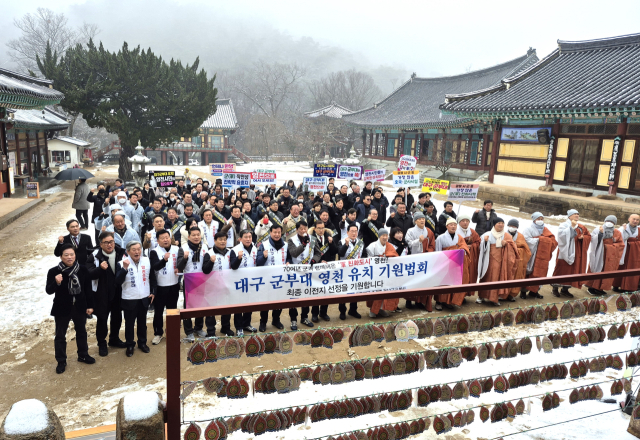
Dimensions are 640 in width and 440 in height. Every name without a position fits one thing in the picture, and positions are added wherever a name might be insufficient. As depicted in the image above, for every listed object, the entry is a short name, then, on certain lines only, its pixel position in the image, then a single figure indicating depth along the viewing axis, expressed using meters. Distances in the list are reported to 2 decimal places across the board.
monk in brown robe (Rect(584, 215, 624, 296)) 8.40
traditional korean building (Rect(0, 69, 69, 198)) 14.54
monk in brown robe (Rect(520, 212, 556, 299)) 8.45
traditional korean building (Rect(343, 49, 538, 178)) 28.69
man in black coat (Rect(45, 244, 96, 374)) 5.38
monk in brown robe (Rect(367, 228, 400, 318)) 7.10
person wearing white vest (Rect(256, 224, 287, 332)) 6.59
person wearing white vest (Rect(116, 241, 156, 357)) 5.84
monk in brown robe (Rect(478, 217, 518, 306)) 7.96
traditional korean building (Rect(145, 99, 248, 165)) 47.66
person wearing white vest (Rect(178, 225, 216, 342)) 6.16
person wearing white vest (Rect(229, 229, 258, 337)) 6.34
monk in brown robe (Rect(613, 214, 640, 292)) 8.51
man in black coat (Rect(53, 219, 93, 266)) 6.83
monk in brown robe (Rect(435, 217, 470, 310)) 7.87
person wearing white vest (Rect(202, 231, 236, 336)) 6.04
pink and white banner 5.88
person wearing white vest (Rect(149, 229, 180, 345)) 6.07
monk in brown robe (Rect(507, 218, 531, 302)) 8.17
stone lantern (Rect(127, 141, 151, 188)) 22.39
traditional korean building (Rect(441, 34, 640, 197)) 16.11
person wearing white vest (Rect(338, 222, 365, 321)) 7.26
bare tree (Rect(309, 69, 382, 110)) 72.38
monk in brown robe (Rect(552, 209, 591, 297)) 8.53
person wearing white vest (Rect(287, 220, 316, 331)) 6.83
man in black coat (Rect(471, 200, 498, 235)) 9.67
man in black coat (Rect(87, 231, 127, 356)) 5.76
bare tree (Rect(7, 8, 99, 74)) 51.69
